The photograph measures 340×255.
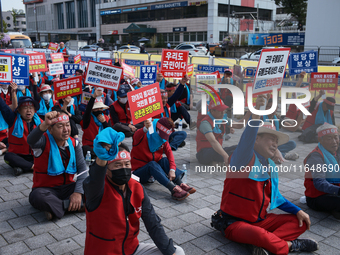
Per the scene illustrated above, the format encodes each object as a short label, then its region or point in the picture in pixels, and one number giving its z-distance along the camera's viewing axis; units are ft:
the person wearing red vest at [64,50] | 61.29
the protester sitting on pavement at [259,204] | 11.28
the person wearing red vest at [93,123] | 22.04
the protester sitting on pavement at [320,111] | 23.18
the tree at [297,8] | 124.26
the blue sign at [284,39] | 92.07
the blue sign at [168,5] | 172.60
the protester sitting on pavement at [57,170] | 14.01
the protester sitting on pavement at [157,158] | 17.01
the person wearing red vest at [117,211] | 9.15
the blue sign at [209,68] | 41.27
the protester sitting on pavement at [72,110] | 21.40
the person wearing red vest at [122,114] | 27.02
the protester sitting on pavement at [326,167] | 14.56
